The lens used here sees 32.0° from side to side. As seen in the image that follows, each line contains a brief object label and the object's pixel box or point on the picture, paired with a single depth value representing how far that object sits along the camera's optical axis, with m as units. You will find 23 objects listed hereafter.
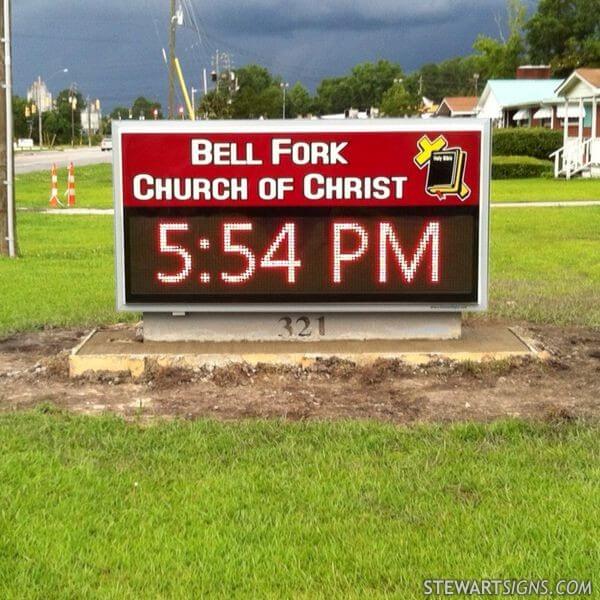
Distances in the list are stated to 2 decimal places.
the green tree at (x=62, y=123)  133.12
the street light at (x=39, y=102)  111.89
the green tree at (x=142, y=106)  172.54
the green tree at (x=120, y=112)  174.62
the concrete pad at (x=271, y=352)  7.32
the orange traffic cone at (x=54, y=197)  26.54
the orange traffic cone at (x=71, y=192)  27.44
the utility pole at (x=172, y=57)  50.97
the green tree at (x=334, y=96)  143.75
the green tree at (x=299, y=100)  134.80
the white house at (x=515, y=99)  60.69
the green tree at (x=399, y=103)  100.81
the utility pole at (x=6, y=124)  14.16
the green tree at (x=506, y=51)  88.06
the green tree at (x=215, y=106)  69.19
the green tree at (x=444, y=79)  151.50
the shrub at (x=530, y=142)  46.25
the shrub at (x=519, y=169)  40.25
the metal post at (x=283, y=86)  121.50
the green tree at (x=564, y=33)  81.25
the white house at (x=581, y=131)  38.28
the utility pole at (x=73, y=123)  120.50
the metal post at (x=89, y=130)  118.33
